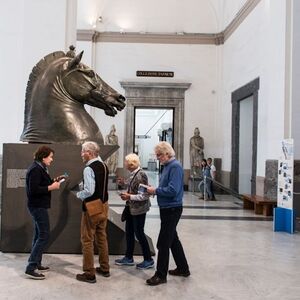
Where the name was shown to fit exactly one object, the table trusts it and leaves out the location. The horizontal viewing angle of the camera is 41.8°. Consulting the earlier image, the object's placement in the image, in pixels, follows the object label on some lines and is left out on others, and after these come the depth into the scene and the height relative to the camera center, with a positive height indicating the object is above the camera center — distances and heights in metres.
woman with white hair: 4.16 -0.60
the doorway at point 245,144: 13.55 +0.34
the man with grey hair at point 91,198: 3.61 -0.44
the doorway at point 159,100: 16.31 +2.16
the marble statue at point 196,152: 15.71 +0.03
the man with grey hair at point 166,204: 3.66 -0.49
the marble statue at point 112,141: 15.68 +0.37
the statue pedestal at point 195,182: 15.45 -1.18
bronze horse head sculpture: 4.61 +0.60
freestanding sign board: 7.05 -0.70
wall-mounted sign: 16.34 +3.27
